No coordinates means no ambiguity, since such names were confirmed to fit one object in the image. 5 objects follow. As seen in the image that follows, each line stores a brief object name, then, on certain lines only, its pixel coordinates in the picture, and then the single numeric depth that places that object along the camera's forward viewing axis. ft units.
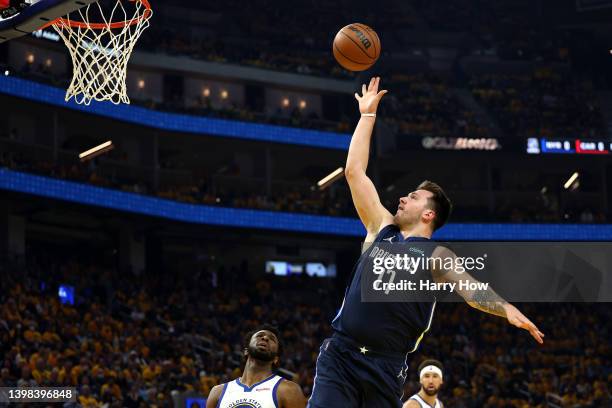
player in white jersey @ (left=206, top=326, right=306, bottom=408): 24.39
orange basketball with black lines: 27.61
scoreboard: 115.24
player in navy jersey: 18.02
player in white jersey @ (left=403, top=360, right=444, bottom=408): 31.35
